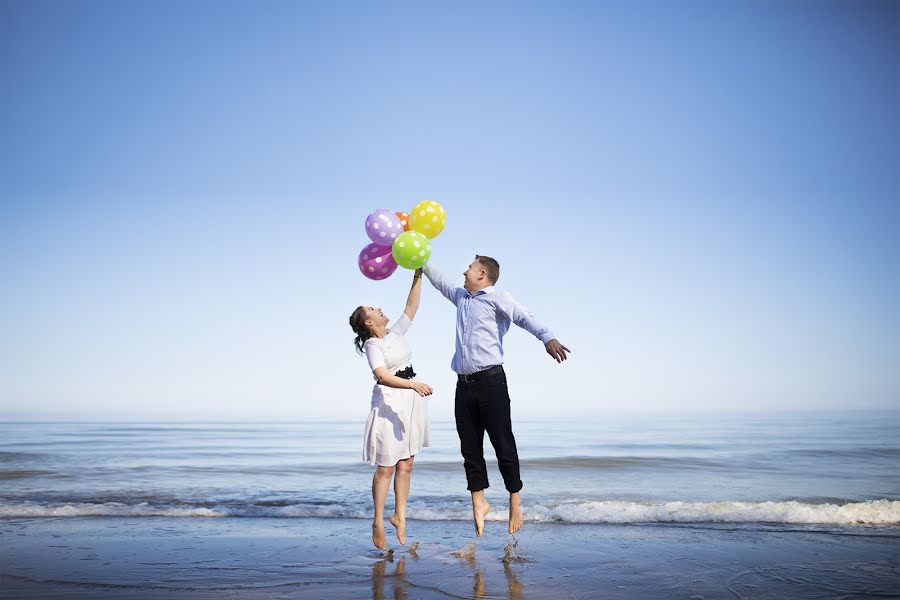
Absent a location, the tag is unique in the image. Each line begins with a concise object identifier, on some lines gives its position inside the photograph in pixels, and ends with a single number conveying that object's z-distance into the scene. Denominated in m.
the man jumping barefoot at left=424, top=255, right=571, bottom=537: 5.07
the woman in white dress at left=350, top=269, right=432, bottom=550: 5.04
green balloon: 5.36
